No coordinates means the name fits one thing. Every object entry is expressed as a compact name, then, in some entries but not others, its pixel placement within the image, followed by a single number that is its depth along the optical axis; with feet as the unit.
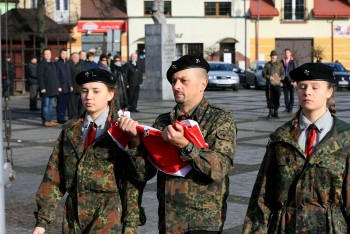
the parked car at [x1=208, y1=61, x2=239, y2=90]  120.88
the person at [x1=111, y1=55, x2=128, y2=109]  72.18
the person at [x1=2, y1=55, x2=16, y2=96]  90.75
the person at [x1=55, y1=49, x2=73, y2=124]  62.03
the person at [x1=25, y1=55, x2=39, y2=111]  81.35
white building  180.65
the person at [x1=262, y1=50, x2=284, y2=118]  66.13
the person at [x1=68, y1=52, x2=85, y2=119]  61.93
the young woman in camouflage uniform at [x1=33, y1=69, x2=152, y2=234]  14.28
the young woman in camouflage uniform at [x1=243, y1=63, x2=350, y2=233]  13.07
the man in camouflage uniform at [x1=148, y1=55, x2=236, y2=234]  13.28
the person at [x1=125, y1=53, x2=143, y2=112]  74.43
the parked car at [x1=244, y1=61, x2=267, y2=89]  127.24
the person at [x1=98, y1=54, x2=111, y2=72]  68.23
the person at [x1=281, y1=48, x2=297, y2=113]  68.13
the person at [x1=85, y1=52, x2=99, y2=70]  61.83
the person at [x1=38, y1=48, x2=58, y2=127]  61.52
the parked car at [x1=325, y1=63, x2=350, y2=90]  123.44
